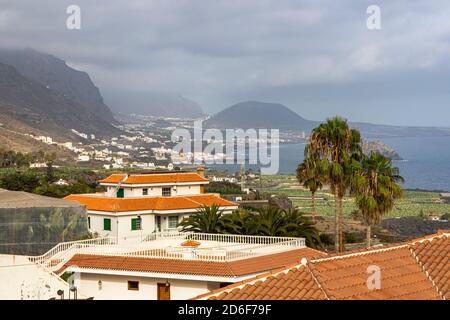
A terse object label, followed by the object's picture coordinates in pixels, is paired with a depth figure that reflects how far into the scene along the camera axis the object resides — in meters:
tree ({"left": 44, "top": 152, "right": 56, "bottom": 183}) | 98.57
